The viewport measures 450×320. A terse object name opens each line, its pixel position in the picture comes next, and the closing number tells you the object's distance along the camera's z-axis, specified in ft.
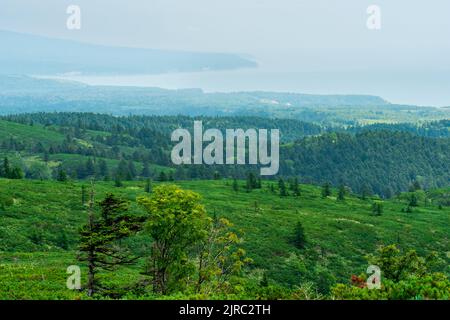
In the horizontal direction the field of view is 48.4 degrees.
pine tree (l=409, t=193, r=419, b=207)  388.78
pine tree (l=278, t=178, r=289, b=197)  365.94
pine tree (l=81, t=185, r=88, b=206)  242.62
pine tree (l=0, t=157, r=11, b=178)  312.17
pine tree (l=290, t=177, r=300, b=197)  371.68
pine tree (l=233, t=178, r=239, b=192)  372.05
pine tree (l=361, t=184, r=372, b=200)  409.10
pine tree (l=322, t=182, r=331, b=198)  387.53
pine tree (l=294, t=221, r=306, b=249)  228.84
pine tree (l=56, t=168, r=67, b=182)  303.09
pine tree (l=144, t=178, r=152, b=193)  318.45
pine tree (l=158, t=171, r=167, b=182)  426.76
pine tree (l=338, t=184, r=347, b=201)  378.01
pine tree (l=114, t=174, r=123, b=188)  343.46
